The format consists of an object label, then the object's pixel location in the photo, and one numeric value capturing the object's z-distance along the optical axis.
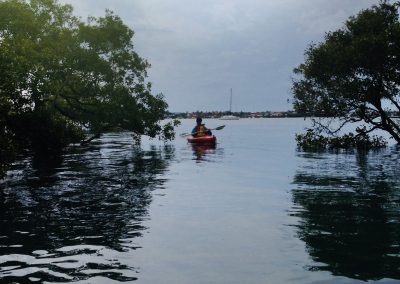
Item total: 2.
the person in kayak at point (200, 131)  51.69
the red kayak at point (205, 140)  50.62
